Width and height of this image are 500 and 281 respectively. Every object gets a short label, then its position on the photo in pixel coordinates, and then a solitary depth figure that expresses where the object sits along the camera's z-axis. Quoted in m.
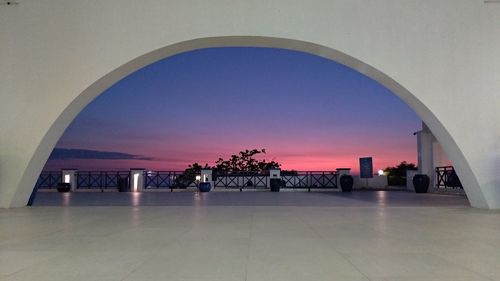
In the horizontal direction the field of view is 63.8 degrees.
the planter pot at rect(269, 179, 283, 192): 17.38
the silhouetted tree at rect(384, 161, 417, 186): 20.87
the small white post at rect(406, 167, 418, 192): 16.81
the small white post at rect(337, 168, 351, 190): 18.09
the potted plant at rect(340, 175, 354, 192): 17.20
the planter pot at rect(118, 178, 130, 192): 17.16
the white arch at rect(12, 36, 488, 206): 8.38
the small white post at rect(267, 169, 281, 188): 18.47
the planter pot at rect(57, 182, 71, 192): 17.09
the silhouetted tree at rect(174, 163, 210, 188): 19.30
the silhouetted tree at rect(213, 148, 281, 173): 26.69
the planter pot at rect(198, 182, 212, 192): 17.16
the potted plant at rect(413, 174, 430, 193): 14.97
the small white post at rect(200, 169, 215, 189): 18.39
